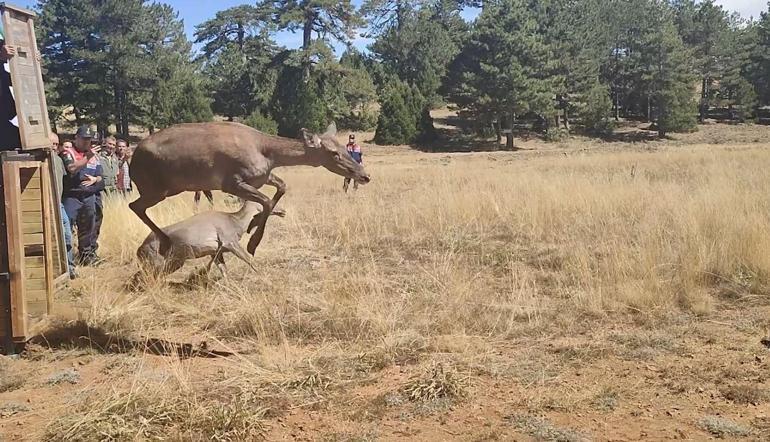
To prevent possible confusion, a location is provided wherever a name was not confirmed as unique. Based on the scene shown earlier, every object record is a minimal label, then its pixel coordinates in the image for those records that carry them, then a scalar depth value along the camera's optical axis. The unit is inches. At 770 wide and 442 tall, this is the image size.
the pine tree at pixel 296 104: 1756.9
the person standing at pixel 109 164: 465.1
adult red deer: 240.7
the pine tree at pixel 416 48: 2556.6
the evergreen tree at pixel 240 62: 1964.8
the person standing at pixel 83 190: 345.4
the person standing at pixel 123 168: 525.7
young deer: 319.3
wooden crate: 226.7
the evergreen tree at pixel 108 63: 1750.7
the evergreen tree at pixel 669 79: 2075.5
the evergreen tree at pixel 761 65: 2308.1
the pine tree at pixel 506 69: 1815.9
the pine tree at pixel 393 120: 1926.7
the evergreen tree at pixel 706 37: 2433.6
